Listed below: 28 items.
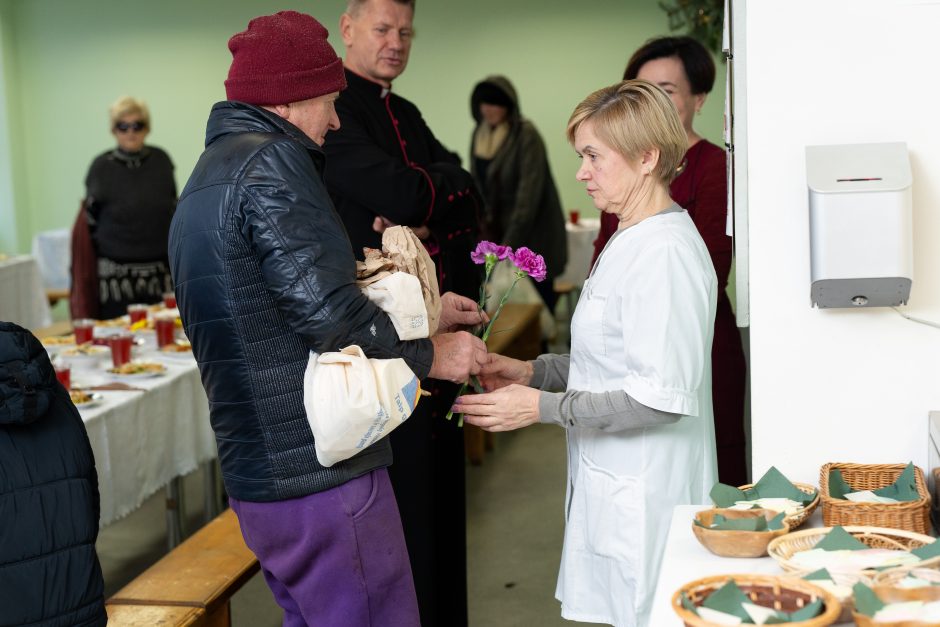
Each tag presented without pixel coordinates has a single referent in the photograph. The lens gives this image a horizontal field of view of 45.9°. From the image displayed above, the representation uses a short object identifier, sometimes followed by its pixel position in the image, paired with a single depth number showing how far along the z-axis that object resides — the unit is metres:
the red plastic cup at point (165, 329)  4.47
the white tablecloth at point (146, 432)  3.47
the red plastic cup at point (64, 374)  3.49
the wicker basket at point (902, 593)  1.29
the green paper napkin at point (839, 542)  1.55
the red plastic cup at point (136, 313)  4.83
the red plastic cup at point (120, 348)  4.04
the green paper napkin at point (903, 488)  1.76
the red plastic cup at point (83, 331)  4.32
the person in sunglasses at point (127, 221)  5.94
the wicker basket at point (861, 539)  1.56
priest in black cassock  2.93
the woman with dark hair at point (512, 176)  7.19
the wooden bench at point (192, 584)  2.87
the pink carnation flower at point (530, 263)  2.31
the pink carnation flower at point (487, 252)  2.36
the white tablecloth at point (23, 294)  7.48
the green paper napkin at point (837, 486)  1.81
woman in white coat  2.05
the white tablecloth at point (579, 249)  8.68
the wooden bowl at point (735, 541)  1.62
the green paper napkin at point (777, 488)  1.82
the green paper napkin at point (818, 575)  1.43
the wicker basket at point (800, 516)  1.69
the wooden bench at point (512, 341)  5.85
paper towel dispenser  1.81
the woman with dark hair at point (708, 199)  3.03
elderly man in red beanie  1.93
